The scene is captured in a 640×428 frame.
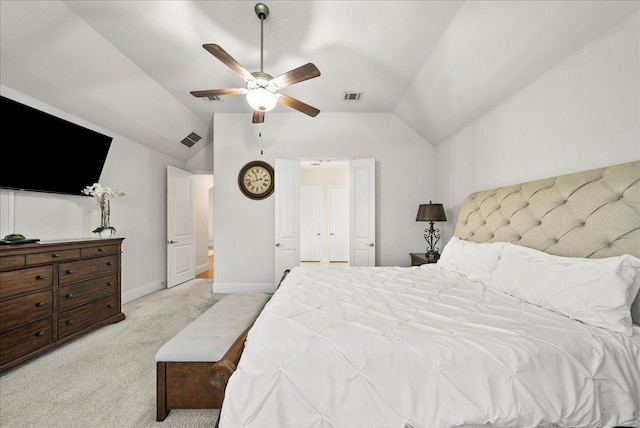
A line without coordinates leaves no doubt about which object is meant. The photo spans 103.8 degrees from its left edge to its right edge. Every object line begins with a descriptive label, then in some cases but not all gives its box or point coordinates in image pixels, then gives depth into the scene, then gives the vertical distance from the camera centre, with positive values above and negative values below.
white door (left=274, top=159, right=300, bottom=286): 4.21 +0.04
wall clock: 4.36 +0.62
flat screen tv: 2.36 +0.68
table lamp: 3.36 -0.03
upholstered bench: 1.59 -1.03
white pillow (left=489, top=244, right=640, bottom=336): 1.21 -0.40
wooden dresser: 2.07 -0.77
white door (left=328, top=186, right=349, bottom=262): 7.33 -0.28
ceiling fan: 2.01 +1.14
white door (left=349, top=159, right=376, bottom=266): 4.14 +0.02
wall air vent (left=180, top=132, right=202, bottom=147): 4.68 +1.43
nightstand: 3.25 -0.62
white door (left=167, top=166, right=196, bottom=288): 4.63 -0.24
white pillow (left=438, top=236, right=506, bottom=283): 2.03 -0.41
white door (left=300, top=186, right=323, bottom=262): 7.43 -0.22
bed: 0.99 -0.58
